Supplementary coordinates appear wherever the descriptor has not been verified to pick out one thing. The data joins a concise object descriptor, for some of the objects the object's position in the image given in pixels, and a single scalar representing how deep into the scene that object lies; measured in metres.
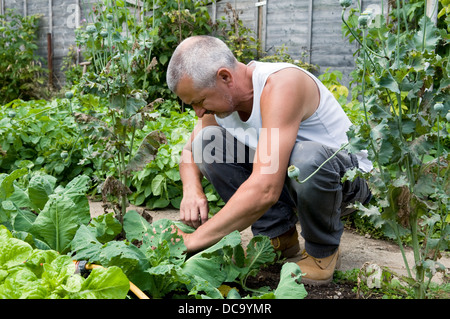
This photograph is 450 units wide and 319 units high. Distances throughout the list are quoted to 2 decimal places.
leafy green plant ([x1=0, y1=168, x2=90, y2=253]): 1.90
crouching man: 1.88
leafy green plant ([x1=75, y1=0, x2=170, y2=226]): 2.11
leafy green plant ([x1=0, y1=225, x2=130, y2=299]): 1.37
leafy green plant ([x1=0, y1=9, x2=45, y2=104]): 8.96
